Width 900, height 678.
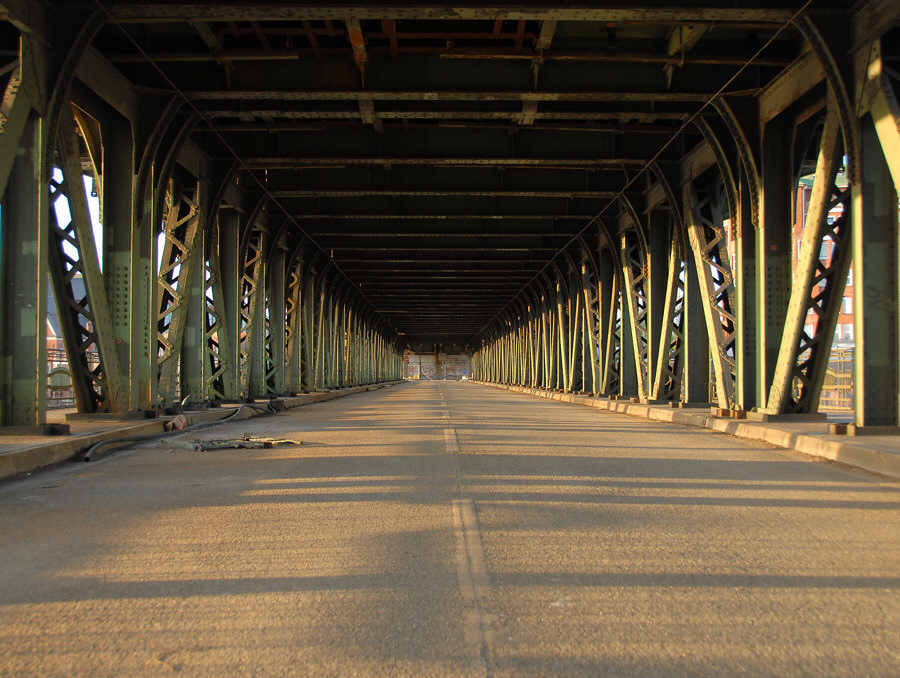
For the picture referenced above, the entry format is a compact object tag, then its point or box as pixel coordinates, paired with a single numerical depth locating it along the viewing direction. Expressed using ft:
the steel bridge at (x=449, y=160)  30.17
